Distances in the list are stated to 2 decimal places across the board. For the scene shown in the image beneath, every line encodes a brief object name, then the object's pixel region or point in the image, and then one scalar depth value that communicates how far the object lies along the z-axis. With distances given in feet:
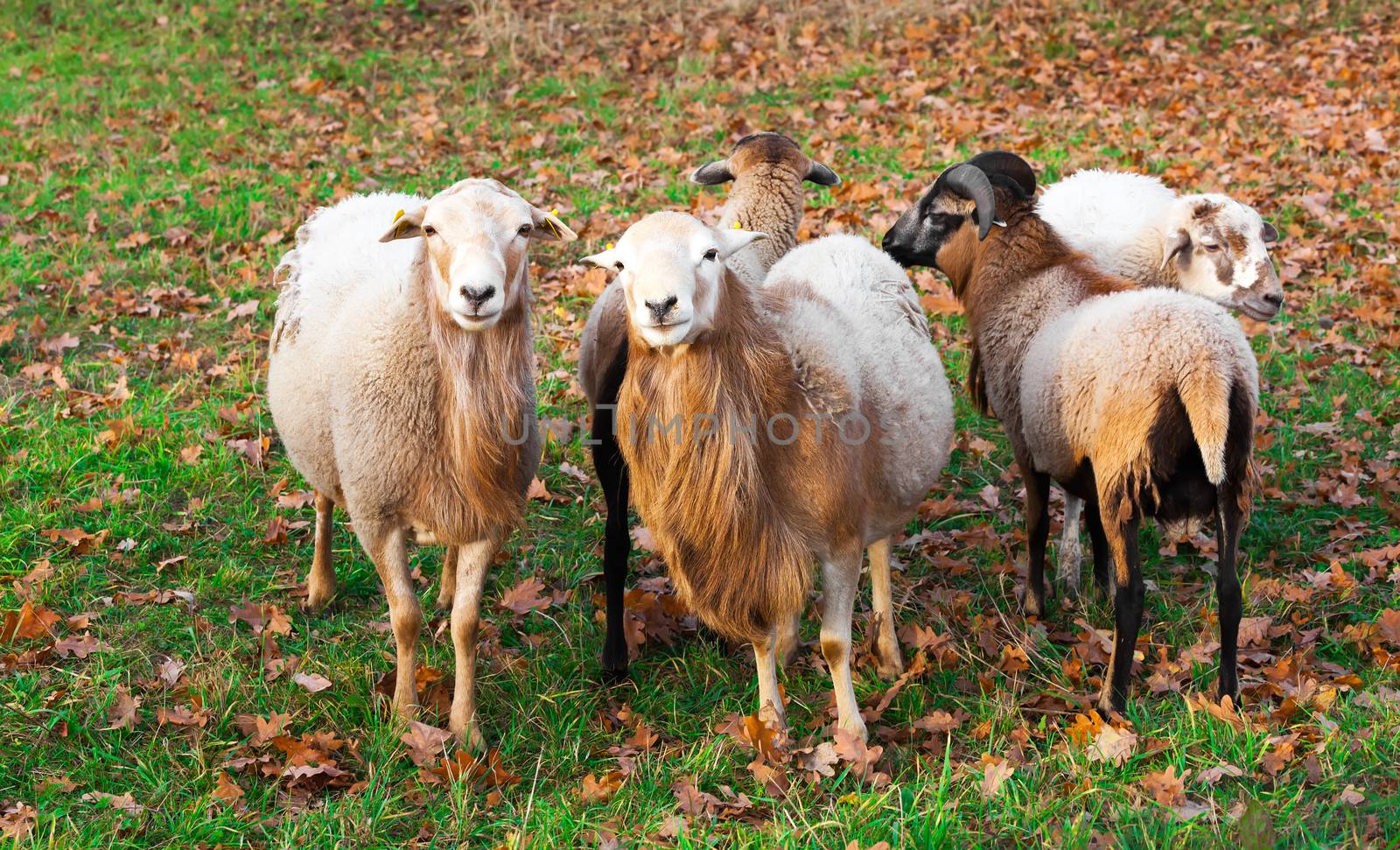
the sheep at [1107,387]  13.52
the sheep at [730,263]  15.52
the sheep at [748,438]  12.54
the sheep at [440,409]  13.70
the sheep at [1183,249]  18.16
